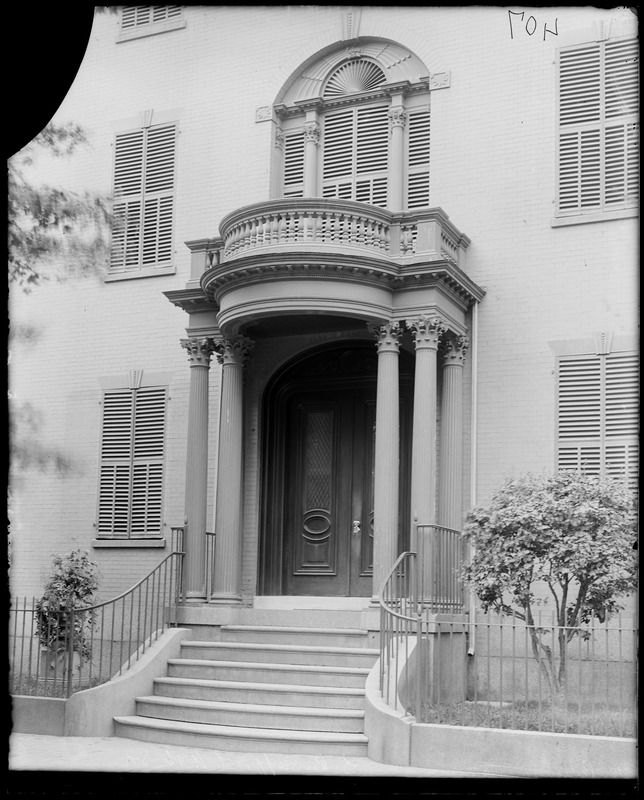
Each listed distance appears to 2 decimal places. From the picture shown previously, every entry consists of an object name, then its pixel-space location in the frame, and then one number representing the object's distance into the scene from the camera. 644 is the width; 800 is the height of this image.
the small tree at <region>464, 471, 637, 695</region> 10.28
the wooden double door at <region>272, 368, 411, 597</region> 14.09
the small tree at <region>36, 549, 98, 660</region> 12.44
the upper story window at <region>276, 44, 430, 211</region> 14.59
